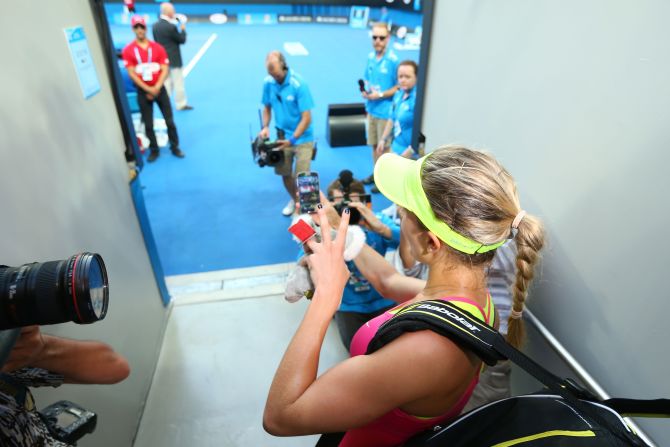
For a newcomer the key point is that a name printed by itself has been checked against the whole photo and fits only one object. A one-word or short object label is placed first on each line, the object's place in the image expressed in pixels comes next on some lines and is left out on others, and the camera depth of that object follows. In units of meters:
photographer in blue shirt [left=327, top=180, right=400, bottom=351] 2.32
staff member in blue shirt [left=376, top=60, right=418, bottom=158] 3.92
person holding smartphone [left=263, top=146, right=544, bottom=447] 0.89
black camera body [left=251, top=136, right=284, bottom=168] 3.94
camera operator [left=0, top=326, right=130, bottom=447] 0.84
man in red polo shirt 5.55
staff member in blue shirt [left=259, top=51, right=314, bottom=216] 4.03
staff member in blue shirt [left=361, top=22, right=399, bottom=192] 5.07
